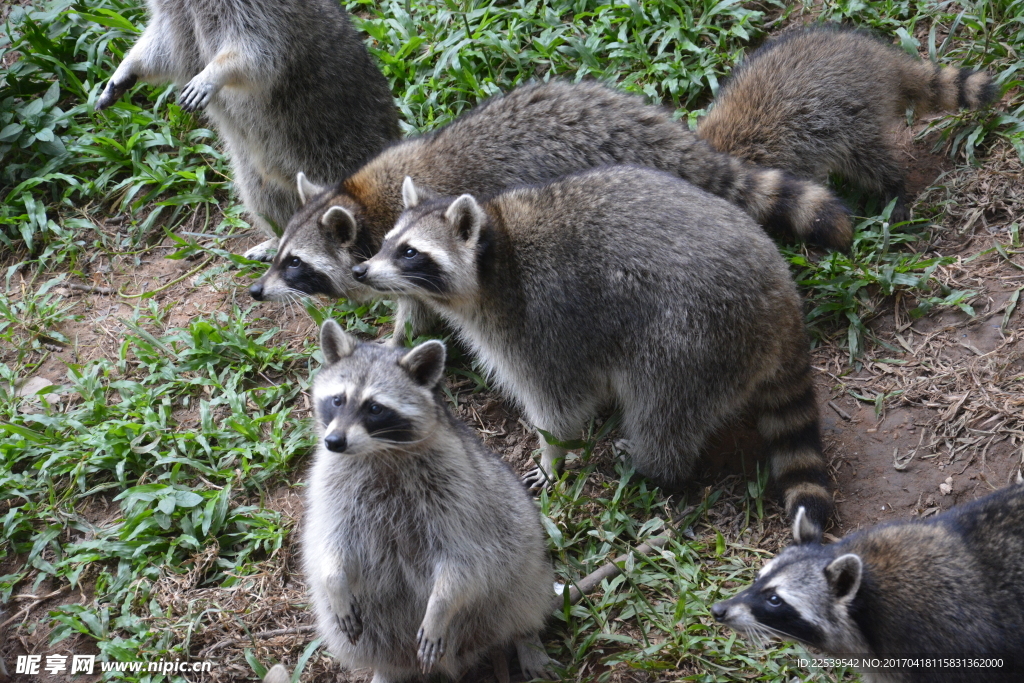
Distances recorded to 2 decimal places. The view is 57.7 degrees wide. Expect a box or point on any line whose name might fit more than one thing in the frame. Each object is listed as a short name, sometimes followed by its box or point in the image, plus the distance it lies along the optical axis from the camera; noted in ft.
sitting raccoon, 11.08
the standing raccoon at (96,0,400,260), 17.26
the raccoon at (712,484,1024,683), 10.25
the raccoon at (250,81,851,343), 15.80
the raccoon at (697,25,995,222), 16.37
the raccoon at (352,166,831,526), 13.21
